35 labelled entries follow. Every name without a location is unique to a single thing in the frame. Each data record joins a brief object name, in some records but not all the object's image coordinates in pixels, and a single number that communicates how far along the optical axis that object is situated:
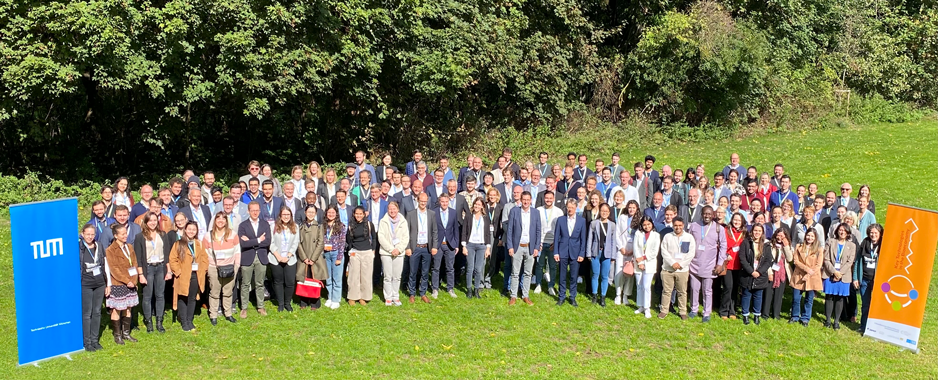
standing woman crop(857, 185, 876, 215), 11.27
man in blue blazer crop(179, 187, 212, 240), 10.25
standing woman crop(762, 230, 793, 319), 10.34
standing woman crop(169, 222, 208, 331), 9.56
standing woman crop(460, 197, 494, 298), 11.09
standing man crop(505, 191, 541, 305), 11.07
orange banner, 9.80
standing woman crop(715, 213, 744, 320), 10.38
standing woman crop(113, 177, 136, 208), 10.47
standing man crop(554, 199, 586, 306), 10.98
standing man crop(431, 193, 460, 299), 11.19
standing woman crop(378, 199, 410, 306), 10.85
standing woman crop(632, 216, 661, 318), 10.62
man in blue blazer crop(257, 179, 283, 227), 10.89
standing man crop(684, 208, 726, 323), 10.42
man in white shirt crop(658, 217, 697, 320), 10.45
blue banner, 8.50
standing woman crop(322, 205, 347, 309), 10.67
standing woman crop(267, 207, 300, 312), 10.34
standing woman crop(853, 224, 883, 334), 10.19
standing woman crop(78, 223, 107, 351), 8.94
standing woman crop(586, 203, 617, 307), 10.91
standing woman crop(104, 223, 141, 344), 9.02
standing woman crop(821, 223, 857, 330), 10.26
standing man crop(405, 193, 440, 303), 10.98
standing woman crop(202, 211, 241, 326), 9.87
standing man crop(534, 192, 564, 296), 11.27
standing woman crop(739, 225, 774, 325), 10.27
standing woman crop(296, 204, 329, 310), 10.59
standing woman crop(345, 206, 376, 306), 10.80
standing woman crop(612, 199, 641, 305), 10.88
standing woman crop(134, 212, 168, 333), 9.30
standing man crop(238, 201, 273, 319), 10.19
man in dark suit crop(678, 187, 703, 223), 11.25
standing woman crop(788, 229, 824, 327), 10.34
